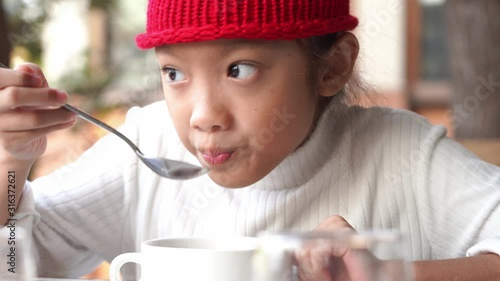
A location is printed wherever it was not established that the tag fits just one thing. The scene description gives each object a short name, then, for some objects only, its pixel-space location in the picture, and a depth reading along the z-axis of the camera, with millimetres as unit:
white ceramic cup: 622
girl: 934
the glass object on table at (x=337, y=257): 492
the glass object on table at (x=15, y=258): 564
